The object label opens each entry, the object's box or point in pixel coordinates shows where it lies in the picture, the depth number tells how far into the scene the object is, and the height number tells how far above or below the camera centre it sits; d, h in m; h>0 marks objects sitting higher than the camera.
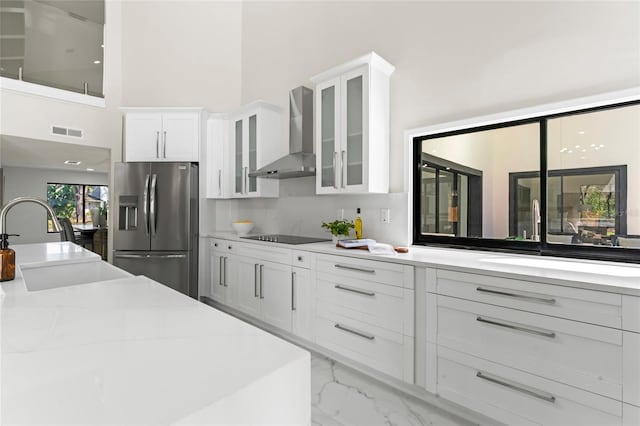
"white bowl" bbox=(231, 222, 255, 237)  3.95 -0.17
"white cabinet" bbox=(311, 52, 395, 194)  2.71 +0.73
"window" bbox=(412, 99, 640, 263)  1.94 +0.20
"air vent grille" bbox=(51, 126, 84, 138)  3.81 +0.90
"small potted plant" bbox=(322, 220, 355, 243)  2.98 -0.14
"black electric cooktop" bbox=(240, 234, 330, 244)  3.16 -0.25
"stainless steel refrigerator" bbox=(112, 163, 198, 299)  3.77 -0.11
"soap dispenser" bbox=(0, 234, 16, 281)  1.38 -0.20
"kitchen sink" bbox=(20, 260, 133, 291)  1.73 -0.33
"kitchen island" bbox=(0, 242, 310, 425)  0.52 -0.29
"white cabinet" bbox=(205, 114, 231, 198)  4.18 +0.67
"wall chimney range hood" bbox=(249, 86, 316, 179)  3.30 +0.78
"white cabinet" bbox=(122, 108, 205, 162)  4.00 +0.91
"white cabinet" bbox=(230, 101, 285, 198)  3.83 +0.77
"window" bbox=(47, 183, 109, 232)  8.45 +0.28
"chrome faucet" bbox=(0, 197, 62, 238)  1.41 -0.01
